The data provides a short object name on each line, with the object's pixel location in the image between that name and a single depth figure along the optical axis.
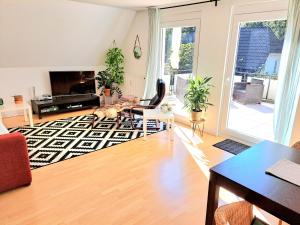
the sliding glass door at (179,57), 4.29
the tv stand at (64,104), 4.84
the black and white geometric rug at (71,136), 3.24
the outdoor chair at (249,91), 3.50
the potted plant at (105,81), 5.74
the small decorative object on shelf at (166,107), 3.90
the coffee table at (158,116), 3.80
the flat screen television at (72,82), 5.20
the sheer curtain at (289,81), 2.74
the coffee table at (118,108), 4.33
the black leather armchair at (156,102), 4.22
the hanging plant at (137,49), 5.40
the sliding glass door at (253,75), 3.22
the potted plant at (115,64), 5.62
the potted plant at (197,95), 3.84
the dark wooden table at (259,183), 1.15
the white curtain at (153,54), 4.71
